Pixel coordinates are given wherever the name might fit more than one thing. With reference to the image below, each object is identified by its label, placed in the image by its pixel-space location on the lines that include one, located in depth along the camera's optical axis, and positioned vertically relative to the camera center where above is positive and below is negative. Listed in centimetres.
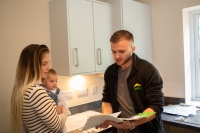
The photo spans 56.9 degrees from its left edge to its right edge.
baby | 162 -20
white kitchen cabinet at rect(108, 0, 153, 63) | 220 +50
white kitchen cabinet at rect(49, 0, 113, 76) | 185 +29
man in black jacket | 128 -19
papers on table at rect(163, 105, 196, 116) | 197 -56
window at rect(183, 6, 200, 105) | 233 +8
